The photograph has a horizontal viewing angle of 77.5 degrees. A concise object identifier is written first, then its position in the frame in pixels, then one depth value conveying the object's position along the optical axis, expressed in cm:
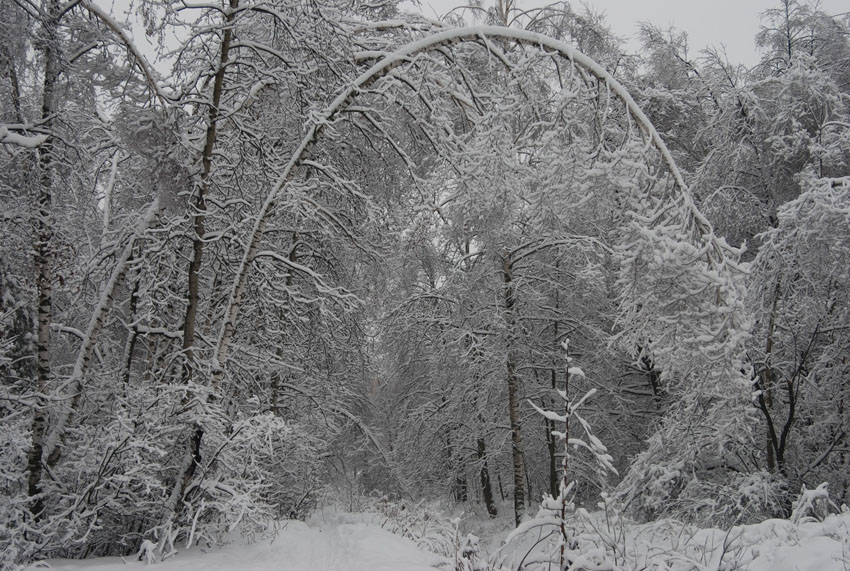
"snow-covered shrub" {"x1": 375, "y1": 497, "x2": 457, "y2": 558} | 654
